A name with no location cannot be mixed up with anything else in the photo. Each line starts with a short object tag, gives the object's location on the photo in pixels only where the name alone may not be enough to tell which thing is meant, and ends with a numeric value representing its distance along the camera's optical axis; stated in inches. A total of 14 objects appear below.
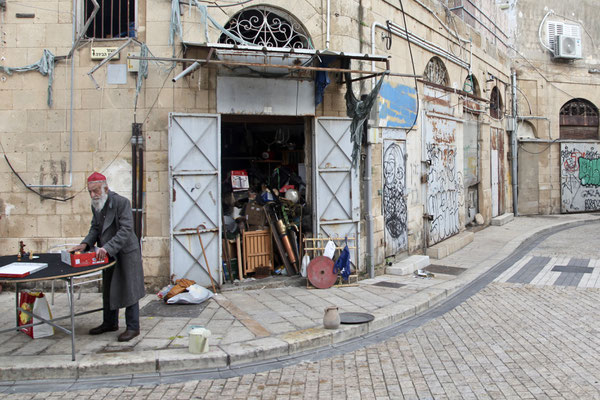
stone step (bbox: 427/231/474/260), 455.0
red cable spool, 332.2
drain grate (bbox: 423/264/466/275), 395.1
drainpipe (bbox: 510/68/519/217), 779.4
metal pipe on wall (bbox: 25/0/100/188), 316.5
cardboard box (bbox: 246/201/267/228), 366.6
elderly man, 222.2
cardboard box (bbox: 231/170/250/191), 382.3
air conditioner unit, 799.1
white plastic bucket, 208.5
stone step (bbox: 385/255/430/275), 382.6
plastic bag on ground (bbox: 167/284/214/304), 287.9
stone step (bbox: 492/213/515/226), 674.8
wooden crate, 351.9
